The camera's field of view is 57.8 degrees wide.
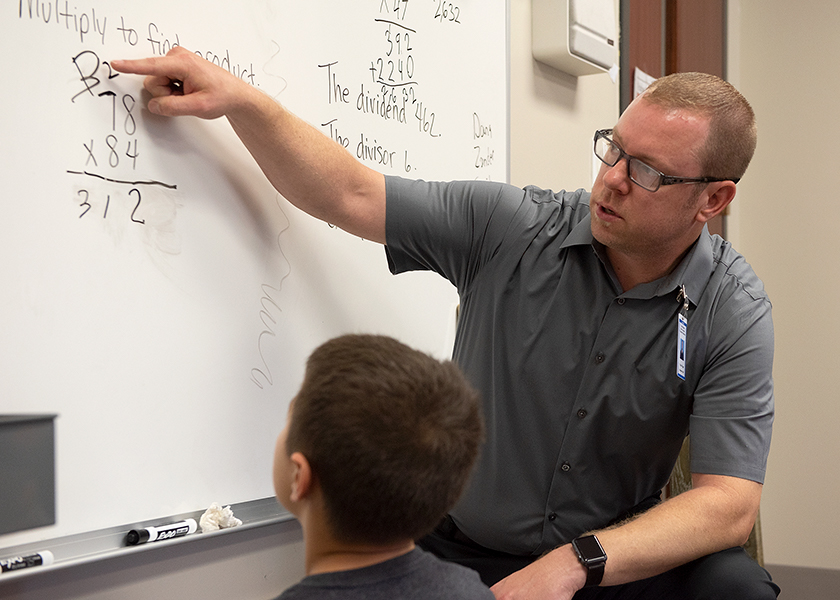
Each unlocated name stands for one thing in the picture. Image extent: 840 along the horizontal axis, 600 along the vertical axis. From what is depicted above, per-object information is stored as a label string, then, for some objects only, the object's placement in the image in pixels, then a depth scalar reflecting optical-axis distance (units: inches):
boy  29.0
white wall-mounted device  74.0
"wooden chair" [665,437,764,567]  82.7
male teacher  49.2
